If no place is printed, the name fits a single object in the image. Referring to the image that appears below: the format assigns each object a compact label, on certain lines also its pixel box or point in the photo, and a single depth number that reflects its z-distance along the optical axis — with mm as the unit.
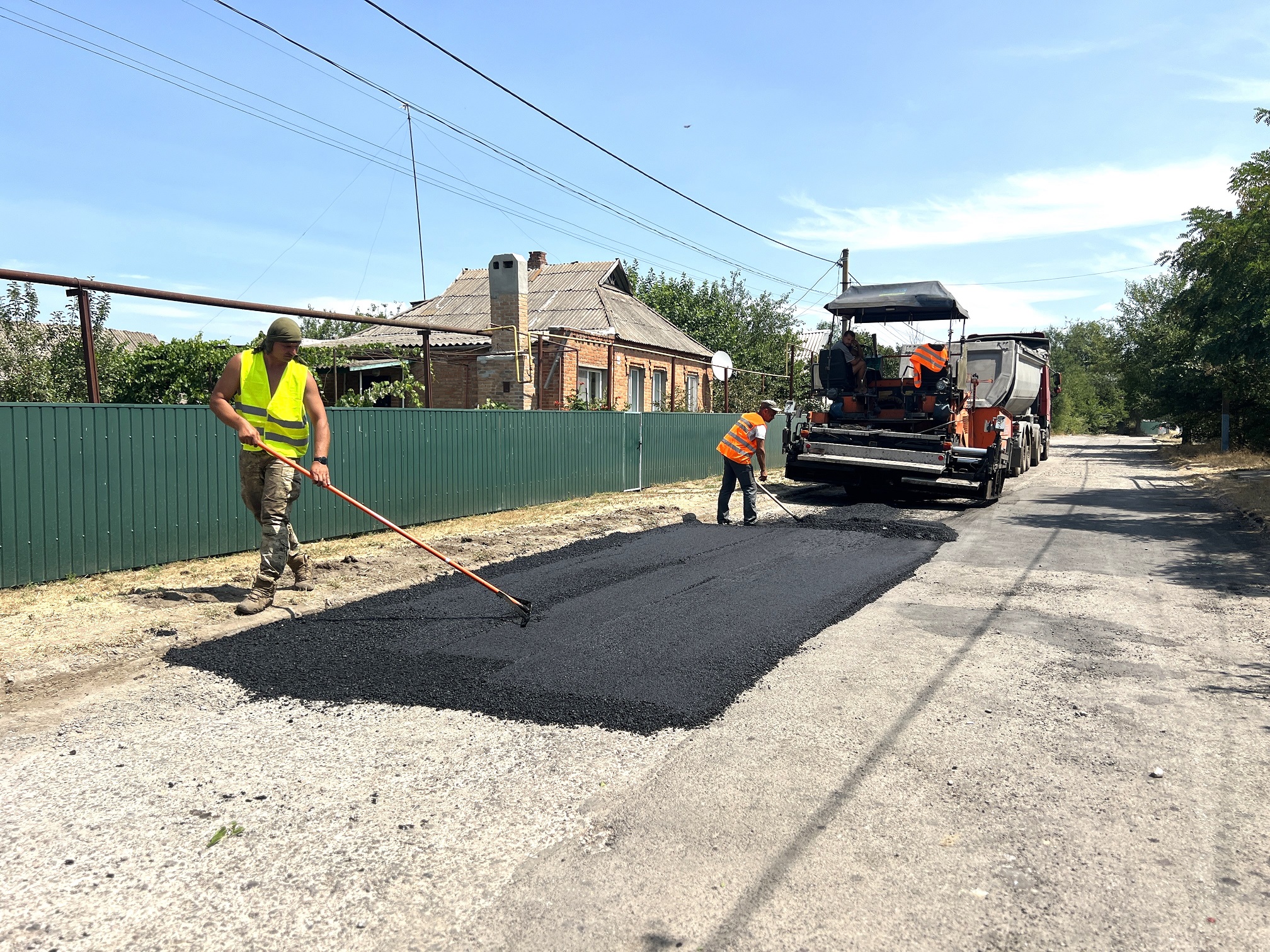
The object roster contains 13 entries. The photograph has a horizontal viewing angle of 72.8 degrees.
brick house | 14578
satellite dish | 19469
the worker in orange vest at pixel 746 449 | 11070
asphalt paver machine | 12992
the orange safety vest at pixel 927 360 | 13438
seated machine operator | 14234
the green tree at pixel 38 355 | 7531
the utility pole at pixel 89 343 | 6918
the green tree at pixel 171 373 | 9516
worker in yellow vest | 6043
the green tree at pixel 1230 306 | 12180
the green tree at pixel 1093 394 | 60094
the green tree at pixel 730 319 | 32500
